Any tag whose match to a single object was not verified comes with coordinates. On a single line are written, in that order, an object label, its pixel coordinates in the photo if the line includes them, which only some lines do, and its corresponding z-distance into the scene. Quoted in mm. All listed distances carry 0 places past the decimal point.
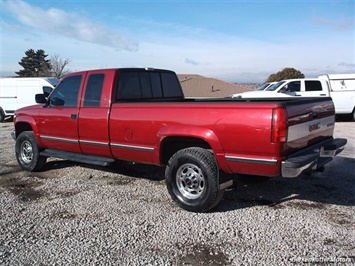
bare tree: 52934
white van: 16359
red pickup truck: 3795
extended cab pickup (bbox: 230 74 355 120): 14953
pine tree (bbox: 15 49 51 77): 59500
